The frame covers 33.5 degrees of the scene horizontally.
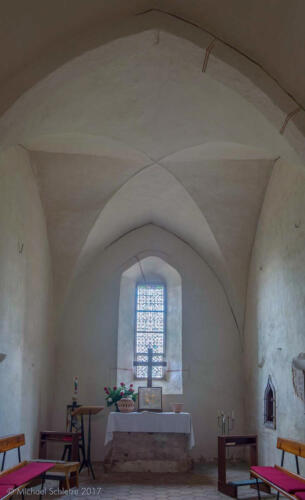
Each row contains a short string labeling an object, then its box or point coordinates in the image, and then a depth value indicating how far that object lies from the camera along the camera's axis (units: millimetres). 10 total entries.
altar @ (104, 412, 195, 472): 8258
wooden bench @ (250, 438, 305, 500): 4966
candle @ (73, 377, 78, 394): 8953
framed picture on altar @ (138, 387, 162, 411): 9156
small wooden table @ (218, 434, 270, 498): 6773
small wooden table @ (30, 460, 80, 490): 6570
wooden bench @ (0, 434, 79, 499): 4942
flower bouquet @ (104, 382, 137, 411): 9148
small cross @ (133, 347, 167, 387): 9754
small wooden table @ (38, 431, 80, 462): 7438
